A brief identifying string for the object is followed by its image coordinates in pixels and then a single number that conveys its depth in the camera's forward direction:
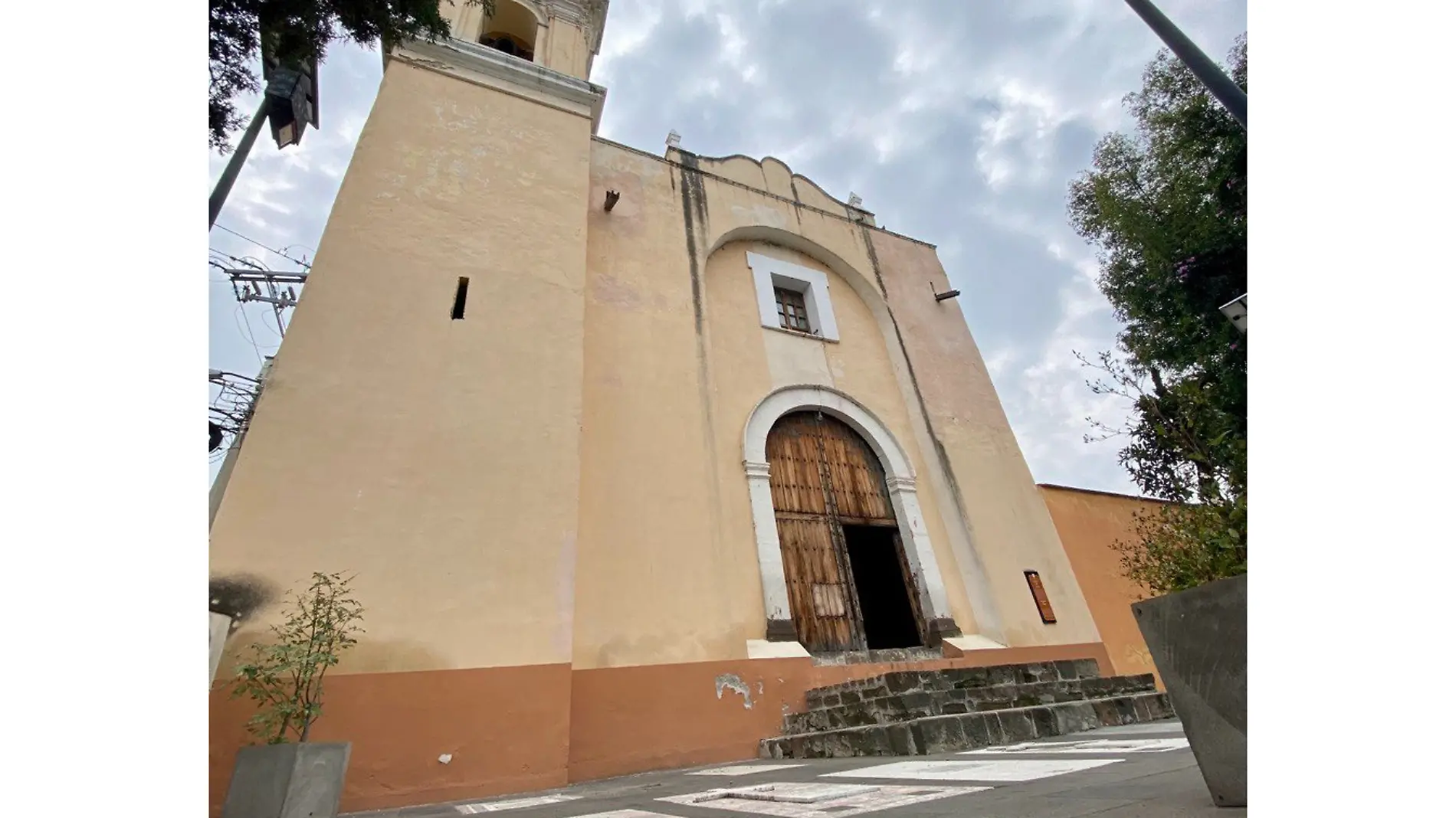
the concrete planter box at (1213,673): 1.54
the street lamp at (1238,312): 3.19
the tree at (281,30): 3.47
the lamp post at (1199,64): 3.37
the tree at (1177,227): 7.96
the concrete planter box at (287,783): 2.82
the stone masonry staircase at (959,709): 3.95
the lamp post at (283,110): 3.88
